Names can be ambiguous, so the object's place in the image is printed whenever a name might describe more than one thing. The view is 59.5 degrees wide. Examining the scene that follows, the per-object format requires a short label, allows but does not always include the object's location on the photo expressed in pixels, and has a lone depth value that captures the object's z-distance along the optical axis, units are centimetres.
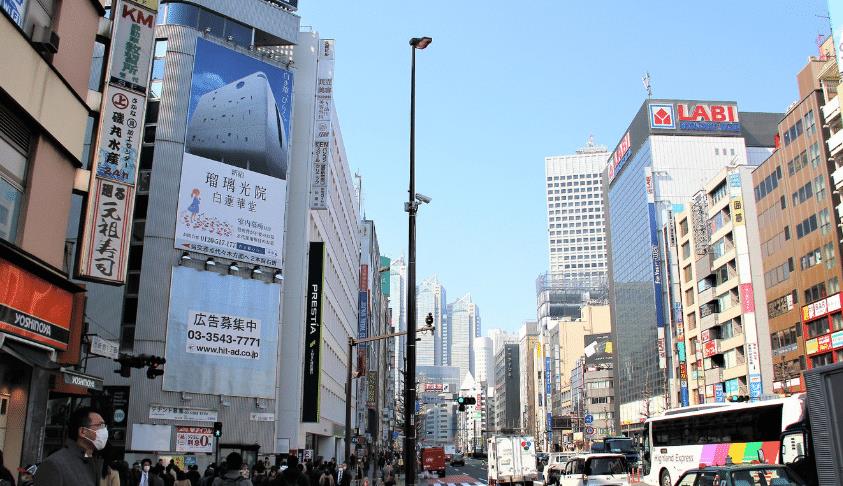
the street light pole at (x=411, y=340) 1545
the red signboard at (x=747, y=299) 7044
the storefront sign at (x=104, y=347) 1925
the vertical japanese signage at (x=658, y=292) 9462
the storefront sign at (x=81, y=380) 1628
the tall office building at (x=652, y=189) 10525
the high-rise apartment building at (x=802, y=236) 5519
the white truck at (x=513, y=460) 3800
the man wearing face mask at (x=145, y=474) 1904
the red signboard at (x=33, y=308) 1373
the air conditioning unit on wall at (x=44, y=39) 1505
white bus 2538
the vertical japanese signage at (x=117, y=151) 1916
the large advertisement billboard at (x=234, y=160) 4219
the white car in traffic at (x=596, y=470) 2614
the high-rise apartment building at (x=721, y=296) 7019
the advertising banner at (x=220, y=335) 4075
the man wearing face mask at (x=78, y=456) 533
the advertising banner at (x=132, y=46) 2095
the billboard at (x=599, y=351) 13462
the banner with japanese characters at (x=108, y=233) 1917
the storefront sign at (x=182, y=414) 3969
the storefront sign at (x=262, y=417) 4278
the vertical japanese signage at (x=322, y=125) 4853
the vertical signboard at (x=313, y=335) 4872
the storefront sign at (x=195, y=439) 3972
